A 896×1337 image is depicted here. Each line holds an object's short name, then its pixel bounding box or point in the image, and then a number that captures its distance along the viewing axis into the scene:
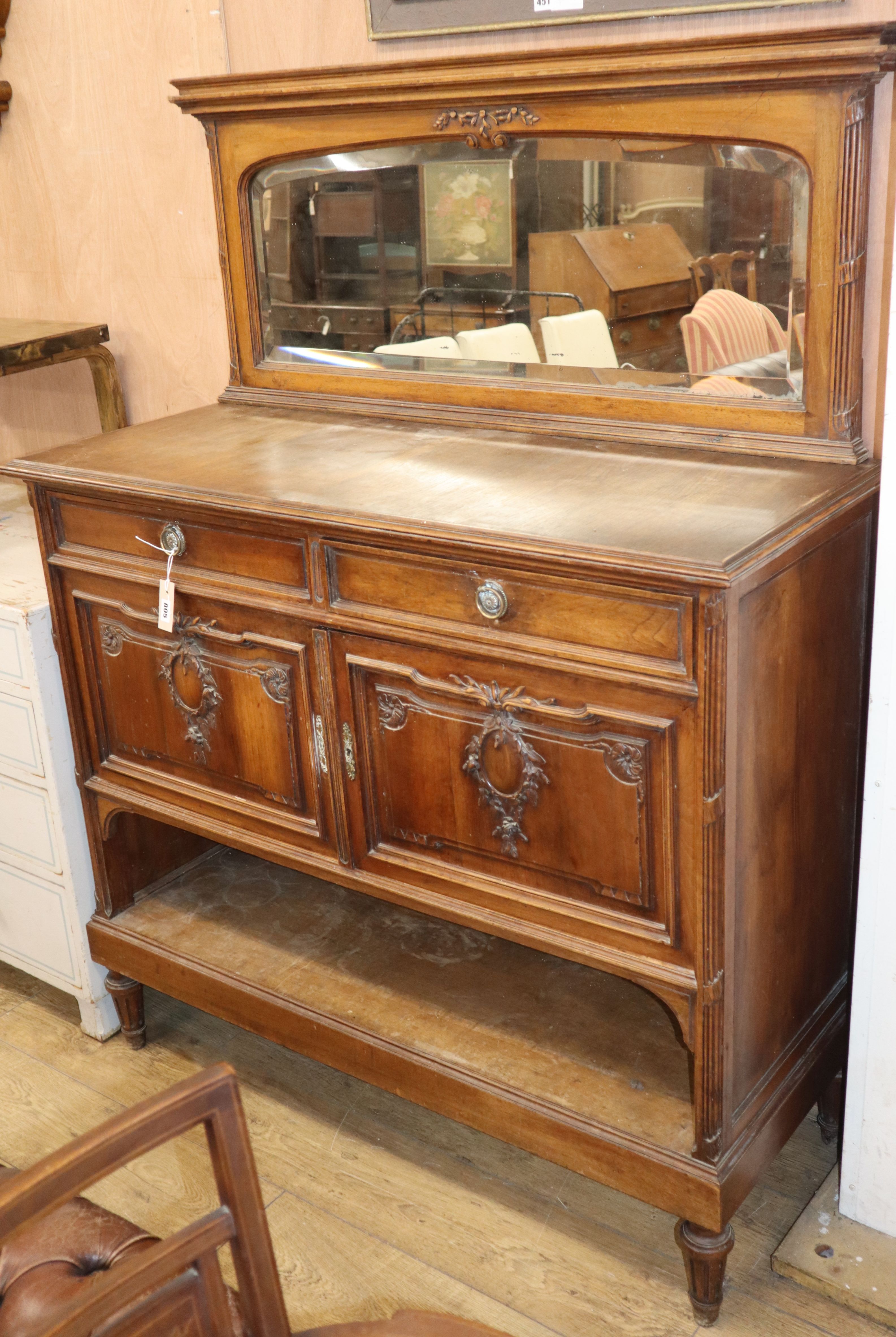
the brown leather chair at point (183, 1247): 0.86
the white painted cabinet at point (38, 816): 2.22
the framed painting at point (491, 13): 1.77
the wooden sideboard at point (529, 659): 1.57
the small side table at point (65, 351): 2.49
